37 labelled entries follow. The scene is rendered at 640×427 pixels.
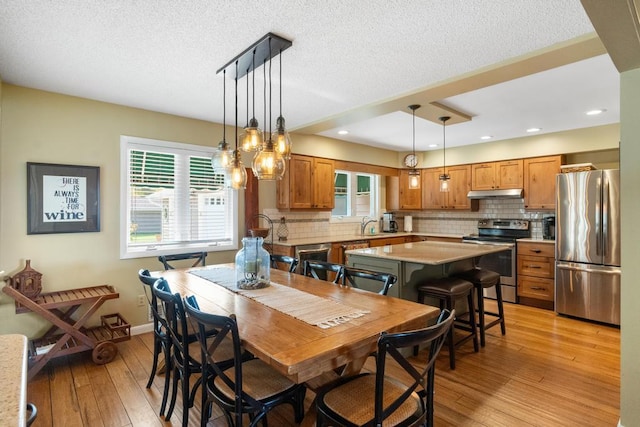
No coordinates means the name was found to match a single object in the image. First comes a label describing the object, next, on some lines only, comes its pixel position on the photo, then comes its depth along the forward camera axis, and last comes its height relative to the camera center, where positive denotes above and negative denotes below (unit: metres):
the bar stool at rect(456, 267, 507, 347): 3.31 -0.71
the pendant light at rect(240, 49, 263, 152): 2.34 +0.53
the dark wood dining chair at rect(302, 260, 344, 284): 2.61 -0.45
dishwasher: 4.45 -0.53
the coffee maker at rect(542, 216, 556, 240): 4.93 -0.23
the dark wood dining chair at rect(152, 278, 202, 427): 1.79 -0.74
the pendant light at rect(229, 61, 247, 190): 2.54 +0.31
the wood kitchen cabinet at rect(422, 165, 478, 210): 5.88 +0.42
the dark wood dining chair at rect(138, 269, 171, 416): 2.18 -0.85
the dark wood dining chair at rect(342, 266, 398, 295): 2.22 -0.44
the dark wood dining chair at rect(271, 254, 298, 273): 3.10 -0.44
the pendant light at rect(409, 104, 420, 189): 3.77 +0.39
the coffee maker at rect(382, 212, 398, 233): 6.50 -0.19
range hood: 5.16 +0.30
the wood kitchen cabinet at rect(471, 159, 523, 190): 5.25 +0.61
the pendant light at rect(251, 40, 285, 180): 2.23 +0.34
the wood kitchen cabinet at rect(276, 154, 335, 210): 4.81 +0.43
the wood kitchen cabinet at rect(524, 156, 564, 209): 4.89 +0.47
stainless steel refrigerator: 3.81 -0.39
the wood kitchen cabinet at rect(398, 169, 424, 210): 6.49 +0.33
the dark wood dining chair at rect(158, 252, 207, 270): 3.14 -0.42
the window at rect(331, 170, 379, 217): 6.08 +0.36
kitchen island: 3.09 -0.46
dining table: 1.33 -0.53
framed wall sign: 3.03 +0.14
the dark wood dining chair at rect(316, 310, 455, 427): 1.26 -0.83
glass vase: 2.37 -0.37
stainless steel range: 4.88 -0.44
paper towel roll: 6.74 -0.22
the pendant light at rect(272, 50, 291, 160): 2.31 +0.50
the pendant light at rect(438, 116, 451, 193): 4.01 +1.01
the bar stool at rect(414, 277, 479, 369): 2.85 -0.72
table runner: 1.71 -0.53
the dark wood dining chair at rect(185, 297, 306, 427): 1.46 -0.83
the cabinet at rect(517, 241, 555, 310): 4.55 -0.83
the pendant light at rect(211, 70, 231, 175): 2.54 +0.41
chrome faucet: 6.24 -0.18
